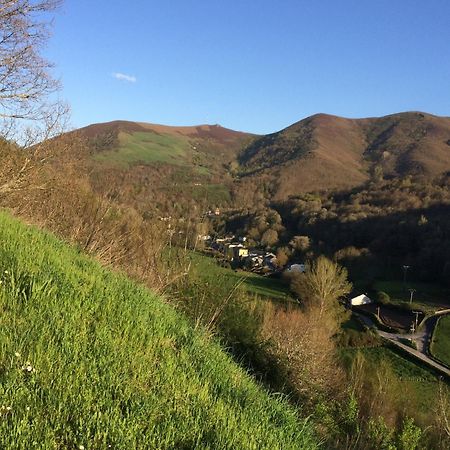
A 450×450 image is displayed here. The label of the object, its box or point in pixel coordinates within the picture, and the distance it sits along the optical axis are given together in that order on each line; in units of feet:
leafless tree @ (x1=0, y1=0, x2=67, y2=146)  26.73
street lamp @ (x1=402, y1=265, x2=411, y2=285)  197.16
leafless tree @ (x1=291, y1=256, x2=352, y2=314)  123.03
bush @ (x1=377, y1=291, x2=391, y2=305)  160.25
